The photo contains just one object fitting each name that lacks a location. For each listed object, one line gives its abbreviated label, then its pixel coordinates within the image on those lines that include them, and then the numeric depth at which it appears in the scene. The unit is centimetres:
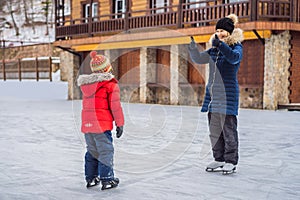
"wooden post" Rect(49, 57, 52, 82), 3375
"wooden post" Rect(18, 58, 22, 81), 3612
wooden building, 1584
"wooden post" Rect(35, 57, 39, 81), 3488
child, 449
